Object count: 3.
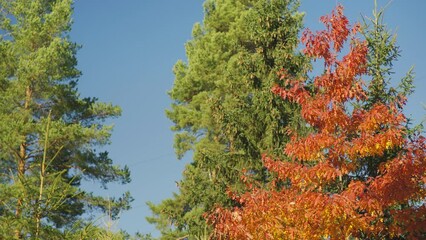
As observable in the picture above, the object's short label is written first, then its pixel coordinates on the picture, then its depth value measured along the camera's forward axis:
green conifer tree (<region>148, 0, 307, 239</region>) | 15.80
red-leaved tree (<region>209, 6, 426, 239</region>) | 9.98
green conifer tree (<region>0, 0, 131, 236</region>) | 21.33
